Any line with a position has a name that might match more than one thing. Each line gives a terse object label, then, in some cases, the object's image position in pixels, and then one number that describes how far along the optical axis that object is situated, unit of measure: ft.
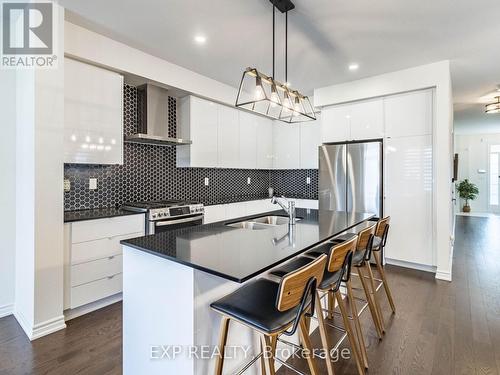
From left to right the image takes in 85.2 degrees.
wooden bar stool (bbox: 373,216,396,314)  8.22
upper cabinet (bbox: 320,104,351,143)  14.02
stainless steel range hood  10.94
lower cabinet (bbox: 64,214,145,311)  7.88
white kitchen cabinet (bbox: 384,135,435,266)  12.05
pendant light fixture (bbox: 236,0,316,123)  6.95
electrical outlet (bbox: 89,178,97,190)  9.93
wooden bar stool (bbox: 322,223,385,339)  6.84
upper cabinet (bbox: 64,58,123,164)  8.58
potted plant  29.58
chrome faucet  7.52
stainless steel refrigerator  12.72
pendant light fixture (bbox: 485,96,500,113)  15.74
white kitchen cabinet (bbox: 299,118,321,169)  15.95
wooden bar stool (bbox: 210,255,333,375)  3.79
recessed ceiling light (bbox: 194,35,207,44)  9.10
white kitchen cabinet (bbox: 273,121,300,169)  16.96
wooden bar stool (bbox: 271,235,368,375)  5.05
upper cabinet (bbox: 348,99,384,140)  13.12
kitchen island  4.31
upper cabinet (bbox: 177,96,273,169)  12.61
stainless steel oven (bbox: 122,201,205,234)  9.50
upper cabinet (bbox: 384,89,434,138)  11.97
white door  29.30
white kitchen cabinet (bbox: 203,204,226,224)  12.48
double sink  8.05
